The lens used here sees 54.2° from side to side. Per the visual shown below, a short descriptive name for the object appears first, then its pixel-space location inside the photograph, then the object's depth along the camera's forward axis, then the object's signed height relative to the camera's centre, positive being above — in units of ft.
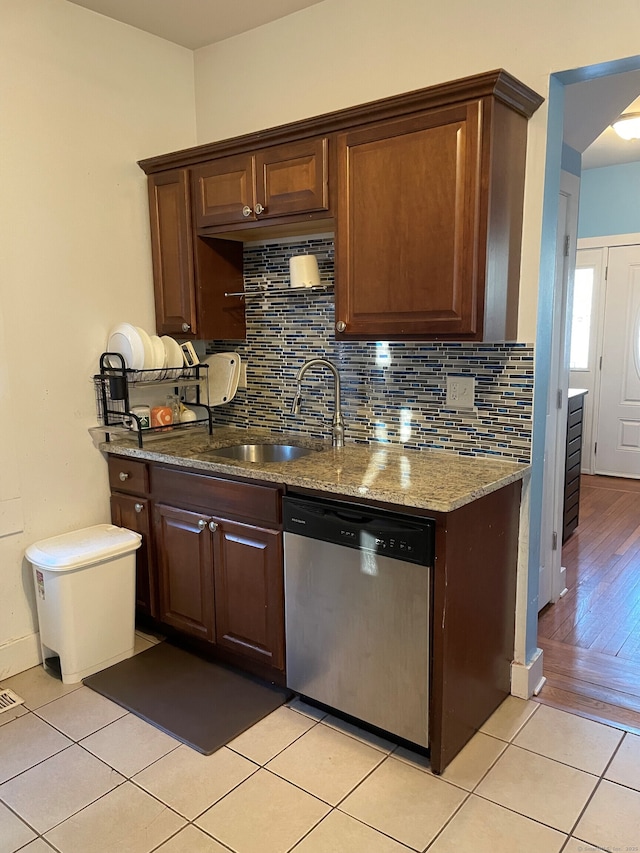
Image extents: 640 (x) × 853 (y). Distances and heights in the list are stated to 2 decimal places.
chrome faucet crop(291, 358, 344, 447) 8.75 -1.13
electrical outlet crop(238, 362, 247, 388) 10.34 -0.79
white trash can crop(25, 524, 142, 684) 8.02 -3.49
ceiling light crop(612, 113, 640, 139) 12.46 +3.99
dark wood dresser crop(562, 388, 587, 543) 12.92 -2.90
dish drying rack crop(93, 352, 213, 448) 9.06 -0.86
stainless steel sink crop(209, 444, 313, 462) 9.24 -1.83
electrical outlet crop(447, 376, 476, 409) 7.81 -0.81
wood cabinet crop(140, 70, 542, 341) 6.47 +1.45
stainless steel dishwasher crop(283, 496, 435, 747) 6.20 -2.96
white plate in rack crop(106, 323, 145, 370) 8.97 -0.21
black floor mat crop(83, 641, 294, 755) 7.17 -4.51
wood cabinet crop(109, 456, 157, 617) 8.93 -2.61
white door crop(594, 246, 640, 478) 17.70 -1.32
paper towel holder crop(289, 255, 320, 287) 8.60 +0.78
